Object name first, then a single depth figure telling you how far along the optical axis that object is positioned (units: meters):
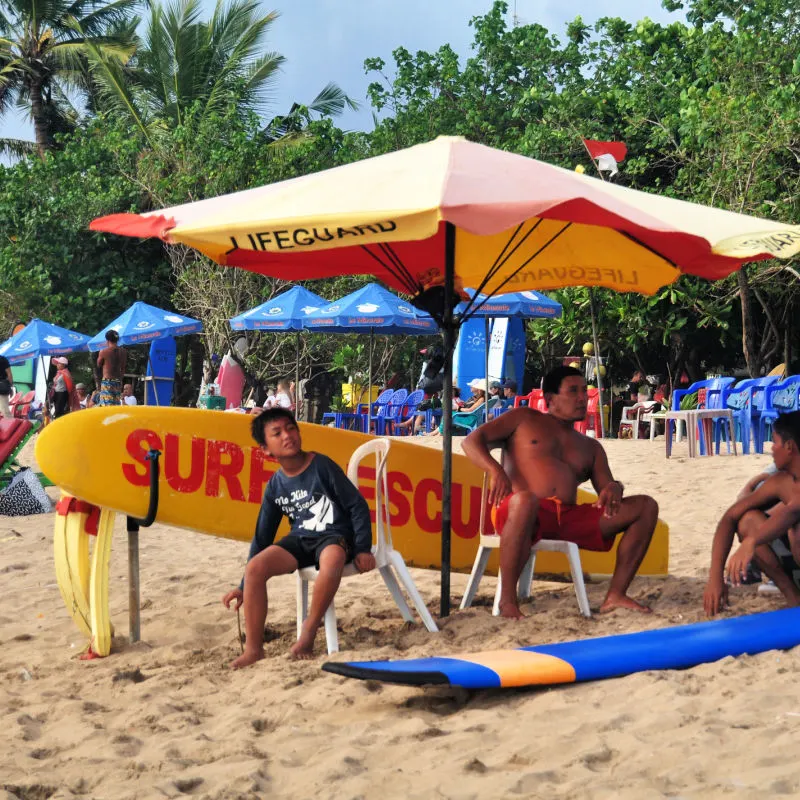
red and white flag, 13.13
